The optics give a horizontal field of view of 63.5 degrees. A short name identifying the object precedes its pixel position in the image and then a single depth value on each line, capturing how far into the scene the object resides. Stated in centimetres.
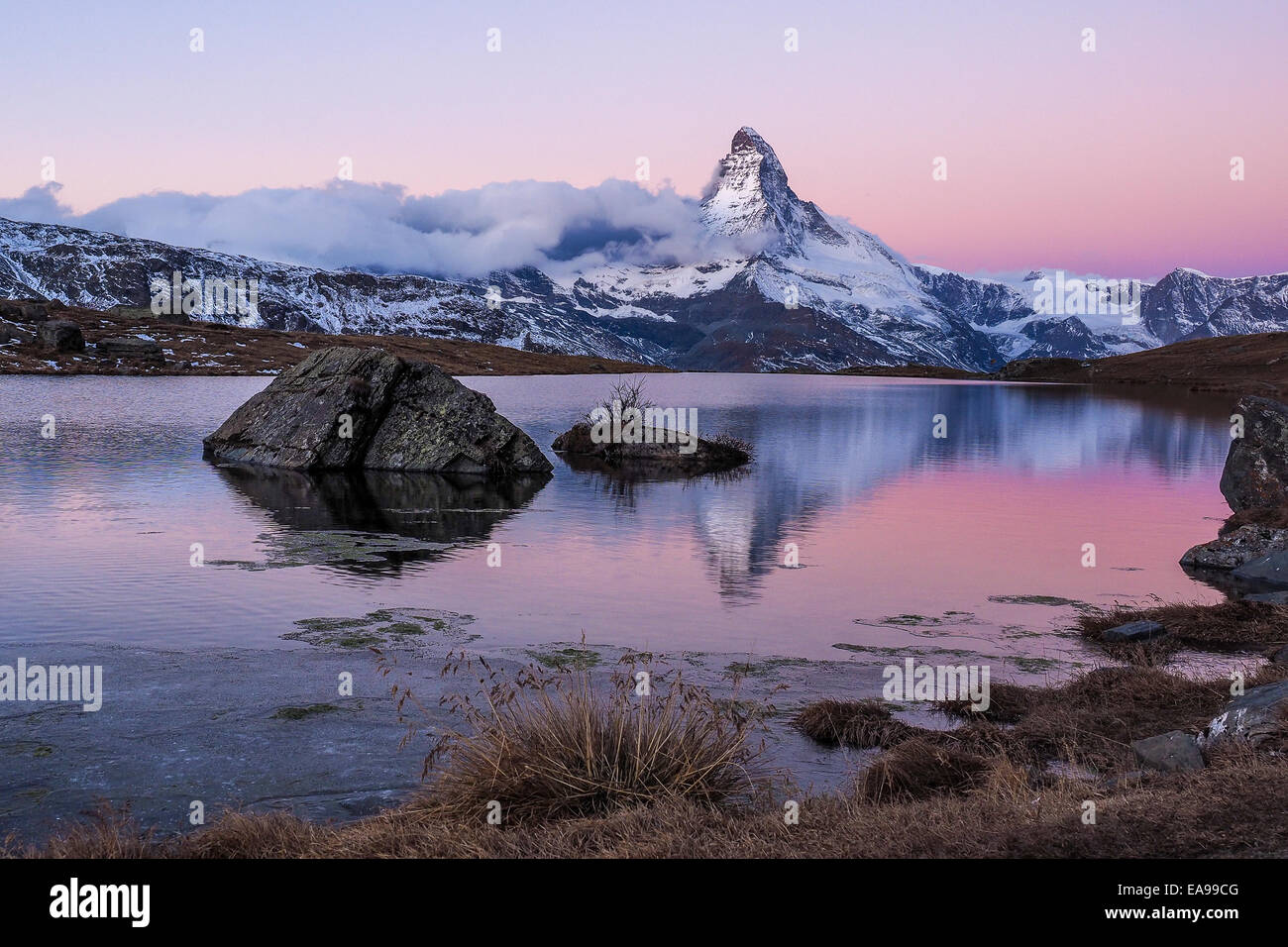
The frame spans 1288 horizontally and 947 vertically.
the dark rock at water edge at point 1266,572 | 2430
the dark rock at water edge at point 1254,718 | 1088
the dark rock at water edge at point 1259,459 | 3200
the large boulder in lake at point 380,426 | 4303
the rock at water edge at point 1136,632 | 1848
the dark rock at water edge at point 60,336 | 12162
